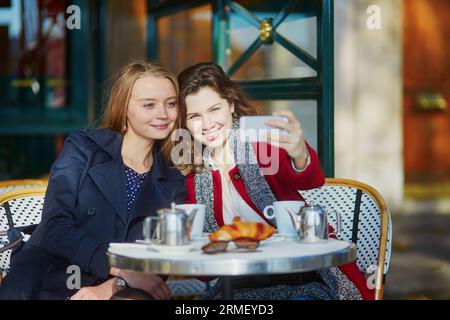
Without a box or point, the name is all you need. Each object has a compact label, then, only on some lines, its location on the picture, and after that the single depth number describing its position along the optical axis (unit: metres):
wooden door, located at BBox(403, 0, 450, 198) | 15.38
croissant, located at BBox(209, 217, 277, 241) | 4.62
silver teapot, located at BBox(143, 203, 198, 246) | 4.53
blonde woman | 5.29
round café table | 4.19
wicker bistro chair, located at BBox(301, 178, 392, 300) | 5.95
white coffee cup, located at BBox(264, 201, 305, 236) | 4.94
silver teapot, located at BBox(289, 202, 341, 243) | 4.75
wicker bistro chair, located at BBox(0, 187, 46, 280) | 6.15
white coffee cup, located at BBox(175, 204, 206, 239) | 4.83
